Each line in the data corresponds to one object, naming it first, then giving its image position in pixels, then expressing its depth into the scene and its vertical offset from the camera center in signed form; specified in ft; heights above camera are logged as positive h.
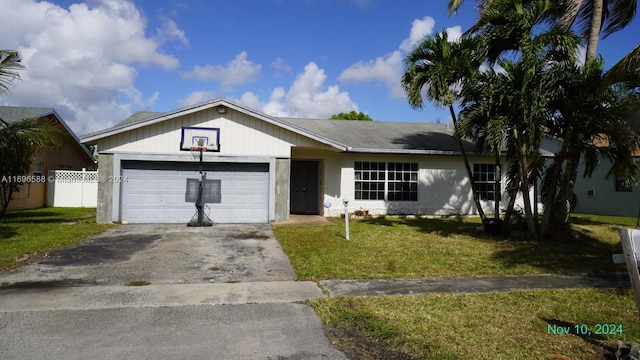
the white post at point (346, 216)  35.74 -1.96
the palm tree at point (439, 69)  37.17 +10.92
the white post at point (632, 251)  11.43 -1.48
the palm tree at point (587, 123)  32.01 +5.70
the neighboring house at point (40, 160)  60.90 +4.81
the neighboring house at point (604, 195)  63.62 +0.06
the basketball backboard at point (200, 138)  45.21 +5.63
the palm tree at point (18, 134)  34.94 +4.84
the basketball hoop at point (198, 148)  44.98 +4.49
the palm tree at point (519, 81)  32.73 +8.93
